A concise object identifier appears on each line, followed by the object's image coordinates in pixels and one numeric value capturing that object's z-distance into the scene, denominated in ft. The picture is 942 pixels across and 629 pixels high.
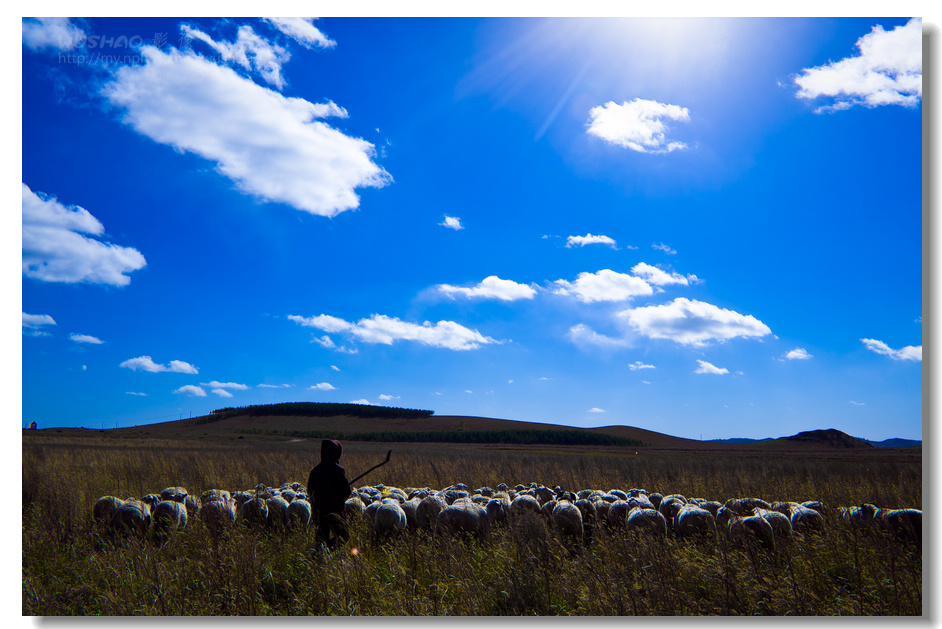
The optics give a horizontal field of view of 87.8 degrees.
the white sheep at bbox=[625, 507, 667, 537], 23.32
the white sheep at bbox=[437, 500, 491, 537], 24.72
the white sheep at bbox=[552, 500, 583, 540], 24.98
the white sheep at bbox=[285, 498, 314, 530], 25.71
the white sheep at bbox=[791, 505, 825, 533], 23.40
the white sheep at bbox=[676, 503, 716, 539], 24.25
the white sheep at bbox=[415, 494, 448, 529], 26.20
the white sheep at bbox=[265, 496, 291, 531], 25.95
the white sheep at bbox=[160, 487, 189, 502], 32.24
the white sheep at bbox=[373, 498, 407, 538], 24.56
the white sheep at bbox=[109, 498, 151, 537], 24.84
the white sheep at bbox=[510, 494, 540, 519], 26.63
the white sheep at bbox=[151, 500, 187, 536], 25.22
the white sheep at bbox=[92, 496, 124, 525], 27.34
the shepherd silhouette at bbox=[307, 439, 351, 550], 22.15
